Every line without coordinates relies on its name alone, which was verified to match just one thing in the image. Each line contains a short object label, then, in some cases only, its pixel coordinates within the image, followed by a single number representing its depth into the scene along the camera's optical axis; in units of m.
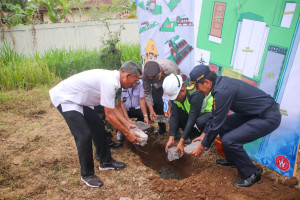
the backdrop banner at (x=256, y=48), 2.54
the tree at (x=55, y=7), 10.89
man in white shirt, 2.58
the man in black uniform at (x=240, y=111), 2.48
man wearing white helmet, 2.96
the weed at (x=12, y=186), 2.91
